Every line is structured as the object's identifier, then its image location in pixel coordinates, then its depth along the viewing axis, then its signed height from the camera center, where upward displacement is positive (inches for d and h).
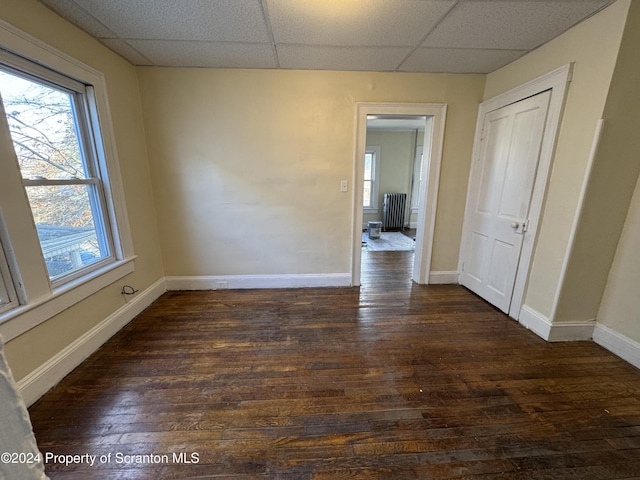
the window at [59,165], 63.3 +3.1
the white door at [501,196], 90.0 -6.6
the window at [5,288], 57.9 -24.9
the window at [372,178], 264.9 +0.3
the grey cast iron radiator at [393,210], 267.7 -32.4
